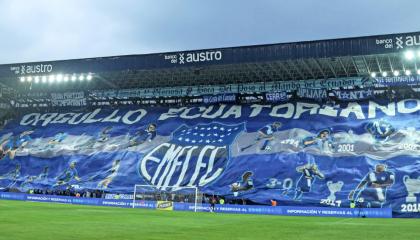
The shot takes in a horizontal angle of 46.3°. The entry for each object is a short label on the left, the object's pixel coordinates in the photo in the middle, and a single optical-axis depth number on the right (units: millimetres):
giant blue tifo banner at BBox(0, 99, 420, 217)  34375
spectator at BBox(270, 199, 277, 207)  34212
